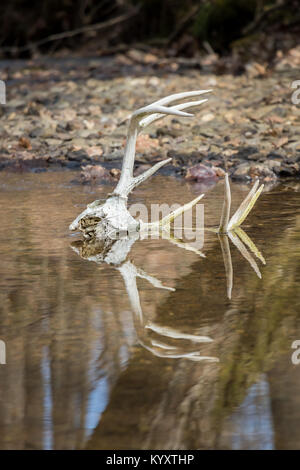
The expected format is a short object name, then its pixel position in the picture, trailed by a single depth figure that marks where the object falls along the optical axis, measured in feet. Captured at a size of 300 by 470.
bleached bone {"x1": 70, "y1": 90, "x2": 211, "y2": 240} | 27.04
